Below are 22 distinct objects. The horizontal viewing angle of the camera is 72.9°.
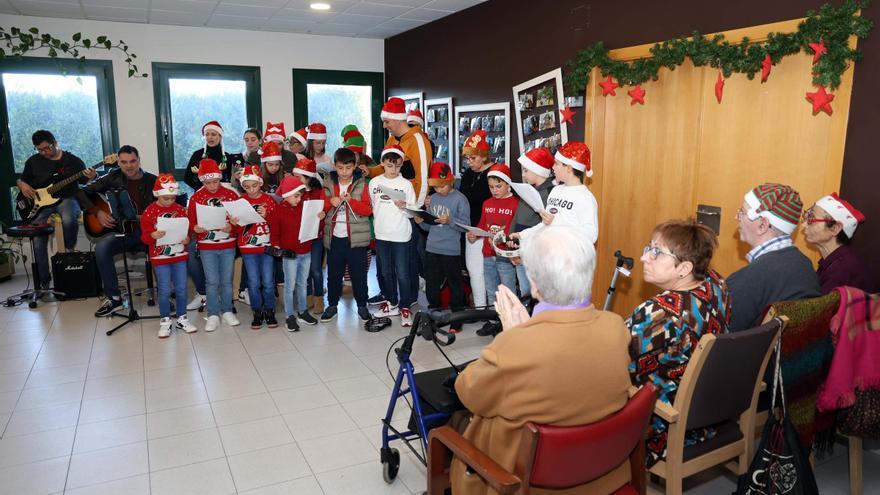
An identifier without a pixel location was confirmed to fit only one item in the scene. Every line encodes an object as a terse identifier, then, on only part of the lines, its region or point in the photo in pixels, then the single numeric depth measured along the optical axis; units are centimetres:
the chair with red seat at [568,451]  149
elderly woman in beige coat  155
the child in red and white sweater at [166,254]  455
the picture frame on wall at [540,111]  519
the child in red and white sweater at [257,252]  475
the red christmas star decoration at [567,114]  500
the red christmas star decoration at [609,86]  468
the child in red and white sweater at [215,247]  461
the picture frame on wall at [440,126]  695
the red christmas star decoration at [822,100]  339
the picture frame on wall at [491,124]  600
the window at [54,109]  680
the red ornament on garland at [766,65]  361
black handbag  216
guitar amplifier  576
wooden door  356
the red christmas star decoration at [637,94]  449
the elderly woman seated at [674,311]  210
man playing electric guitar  591
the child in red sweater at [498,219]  461
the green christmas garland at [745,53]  323
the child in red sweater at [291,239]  477
